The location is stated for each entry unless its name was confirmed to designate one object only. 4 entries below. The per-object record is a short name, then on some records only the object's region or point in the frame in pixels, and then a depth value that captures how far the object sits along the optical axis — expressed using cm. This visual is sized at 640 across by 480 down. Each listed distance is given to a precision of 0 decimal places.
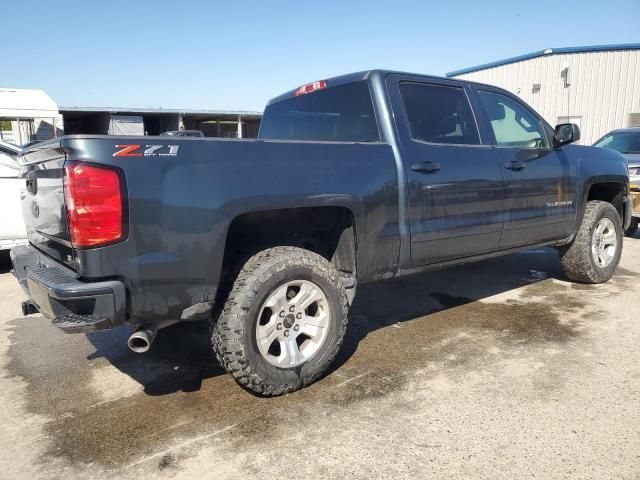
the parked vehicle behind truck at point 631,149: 735
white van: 568
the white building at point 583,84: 1647
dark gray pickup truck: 225
